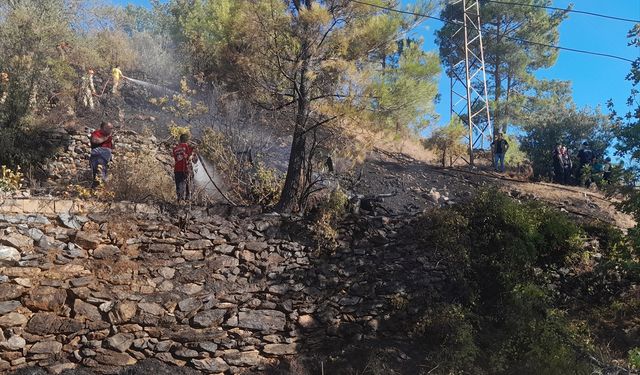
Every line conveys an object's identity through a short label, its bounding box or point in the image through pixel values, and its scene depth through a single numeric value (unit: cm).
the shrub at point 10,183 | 750
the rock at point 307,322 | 750
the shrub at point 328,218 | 853
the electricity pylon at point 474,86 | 1509
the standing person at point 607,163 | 1362
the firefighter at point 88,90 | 1193
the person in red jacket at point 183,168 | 858
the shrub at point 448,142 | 1523
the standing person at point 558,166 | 1462
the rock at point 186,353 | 664
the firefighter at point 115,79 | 1311
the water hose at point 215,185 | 931
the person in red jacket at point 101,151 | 879
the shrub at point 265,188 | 977
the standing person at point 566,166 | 1478
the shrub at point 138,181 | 844
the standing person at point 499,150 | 1501
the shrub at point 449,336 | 702
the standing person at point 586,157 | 1416
